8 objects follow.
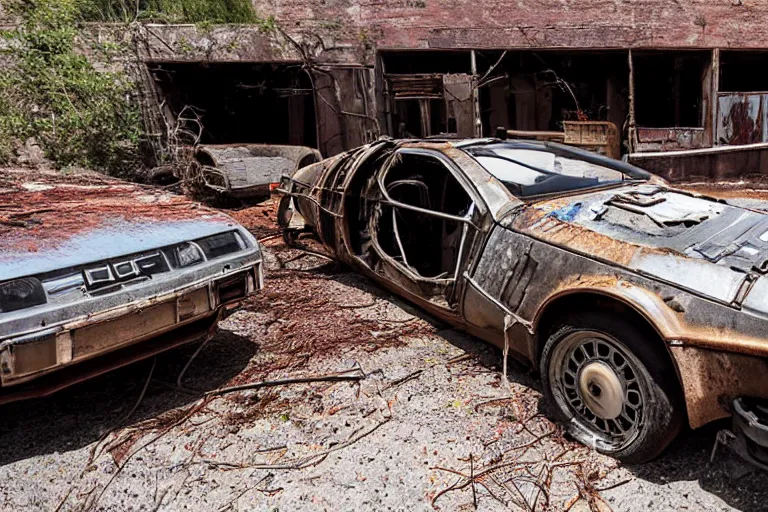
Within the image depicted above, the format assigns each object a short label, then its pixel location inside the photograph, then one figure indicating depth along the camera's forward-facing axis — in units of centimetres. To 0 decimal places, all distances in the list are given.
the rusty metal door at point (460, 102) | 1122
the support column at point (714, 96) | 1130
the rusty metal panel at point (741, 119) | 1133
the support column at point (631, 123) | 1109
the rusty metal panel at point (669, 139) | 1114
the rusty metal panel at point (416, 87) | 1126
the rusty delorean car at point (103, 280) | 246
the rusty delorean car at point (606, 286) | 220
